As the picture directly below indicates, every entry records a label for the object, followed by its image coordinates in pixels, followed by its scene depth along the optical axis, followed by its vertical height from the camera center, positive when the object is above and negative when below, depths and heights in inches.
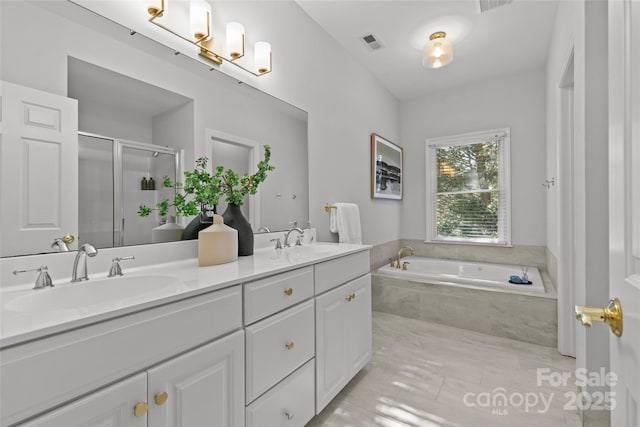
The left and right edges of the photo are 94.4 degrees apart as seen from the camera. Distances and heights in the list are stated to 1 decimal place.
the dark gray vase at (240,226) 61.4 -2.5
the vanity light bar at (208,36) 52.2 +36.5
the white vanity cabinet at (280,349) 43.6 -22.1
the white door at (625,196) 18.6 +1.2
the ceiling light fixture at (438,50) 100.1 +55.7
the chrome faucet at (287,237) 78.3 -6.1
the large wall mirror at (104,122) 39.2 +16.5
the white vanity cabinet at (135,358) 23.4 -14.0
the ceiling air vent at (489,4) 85.7 +61.6
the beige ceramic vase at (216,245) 51.5 -5.5
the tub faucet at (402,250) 135.6 -18.7
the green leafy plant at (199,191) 55.4 +4.5
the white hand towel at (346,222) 96.8 -2.8
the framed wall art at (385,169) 129.0 +21.2
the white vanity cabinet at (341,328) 58.7 -25.2
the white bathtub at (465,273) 103.5 -24.7
